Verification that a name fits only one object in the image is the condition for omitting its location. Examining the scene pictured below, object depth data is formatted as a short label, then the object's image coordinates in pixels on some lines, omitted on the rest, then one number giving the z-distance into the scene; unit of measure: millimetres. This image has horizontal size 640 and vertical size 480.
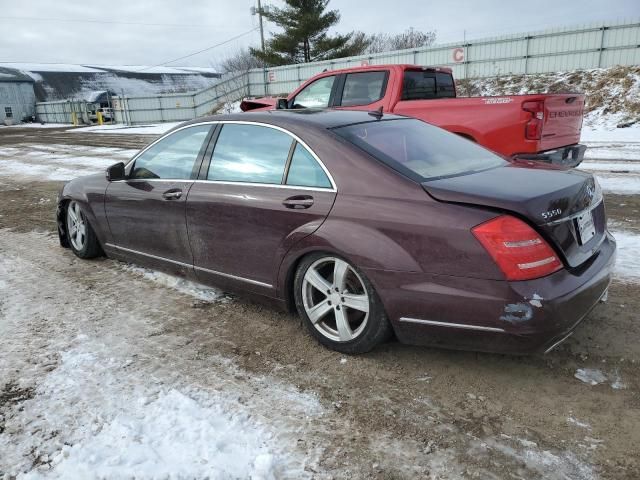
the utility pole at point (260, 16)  42219
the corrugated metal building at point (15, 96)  49781
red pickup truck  6145
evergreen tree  38031
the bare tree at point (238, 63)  63500
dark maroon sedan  2492
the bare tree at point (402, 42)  54094
